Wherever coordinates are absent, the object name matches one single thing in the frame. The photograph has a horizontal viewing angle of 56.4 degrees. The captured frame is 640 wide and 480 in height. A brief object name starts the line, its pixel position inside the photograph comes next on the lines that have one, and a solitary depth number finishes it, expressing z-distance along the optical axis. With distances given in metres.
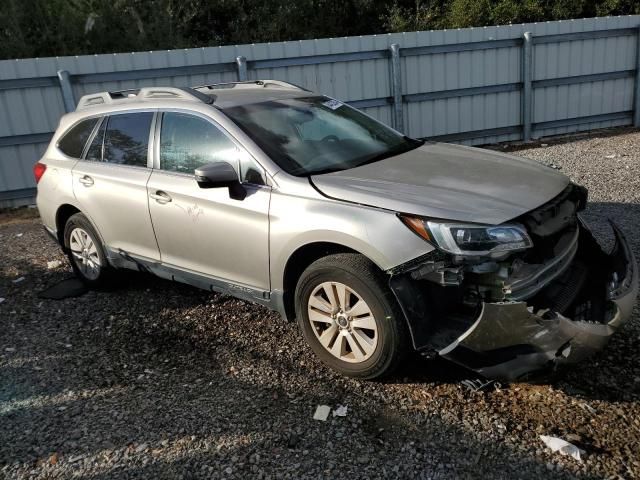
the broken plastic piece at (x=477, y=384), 3.41
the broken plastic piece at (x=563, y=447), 2.84
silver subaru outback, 3.08
